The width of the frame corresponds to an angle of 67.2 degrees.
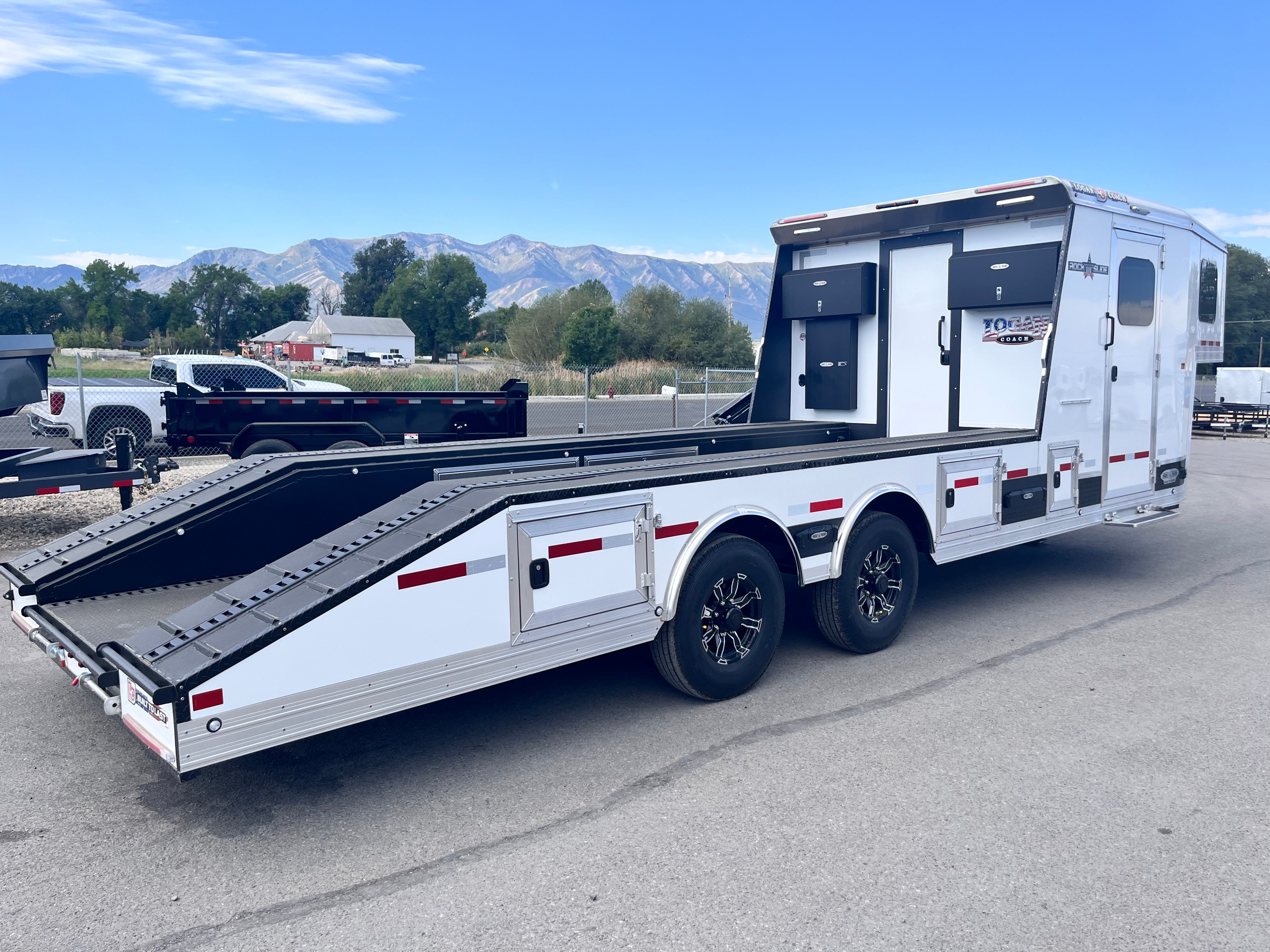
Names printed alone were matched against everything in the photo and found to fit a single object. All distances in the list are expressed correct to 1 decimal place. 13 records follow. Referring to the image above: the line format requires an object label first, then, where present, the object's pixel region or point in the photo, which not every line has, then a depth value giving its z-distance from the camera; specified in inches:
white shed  4707.2
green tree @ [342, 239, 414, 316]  5615.2
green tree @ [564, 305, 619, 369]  2625.5
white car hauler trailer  140.9
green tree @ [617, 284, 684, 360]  2731.3
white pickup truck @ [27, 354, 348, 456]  589.0
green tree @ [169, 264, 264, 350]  4842.5
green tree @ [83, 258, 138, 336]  4276.6
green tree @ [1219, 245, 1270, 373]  2657.5
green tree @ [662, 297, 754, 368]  2532.0
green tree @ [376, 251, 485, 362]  4822.8
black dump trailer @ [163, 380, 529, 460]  486.3
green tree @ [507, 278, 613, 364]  2918.3
